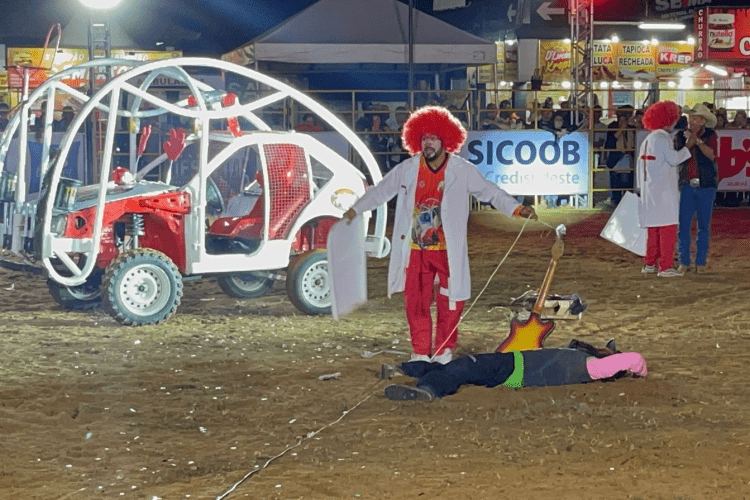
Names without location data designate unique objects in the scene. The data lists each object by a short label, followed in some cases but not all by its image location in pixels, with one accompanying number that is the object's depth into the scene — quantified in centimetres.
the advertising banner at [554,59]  3281
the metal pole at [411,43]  2359
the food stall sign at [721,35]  3303
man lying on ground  752
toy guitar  823
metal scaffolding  2328
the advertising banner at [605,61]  3294
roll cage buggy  1055
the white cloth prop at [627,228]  1066
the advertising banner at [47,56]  3234
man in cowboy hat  1369
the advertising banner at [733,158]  2316
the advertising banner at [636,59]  3338
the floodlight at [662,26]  3375
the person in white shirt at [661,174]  1327
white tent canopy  2425
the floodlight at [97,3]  1370
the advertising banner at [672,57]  3419
